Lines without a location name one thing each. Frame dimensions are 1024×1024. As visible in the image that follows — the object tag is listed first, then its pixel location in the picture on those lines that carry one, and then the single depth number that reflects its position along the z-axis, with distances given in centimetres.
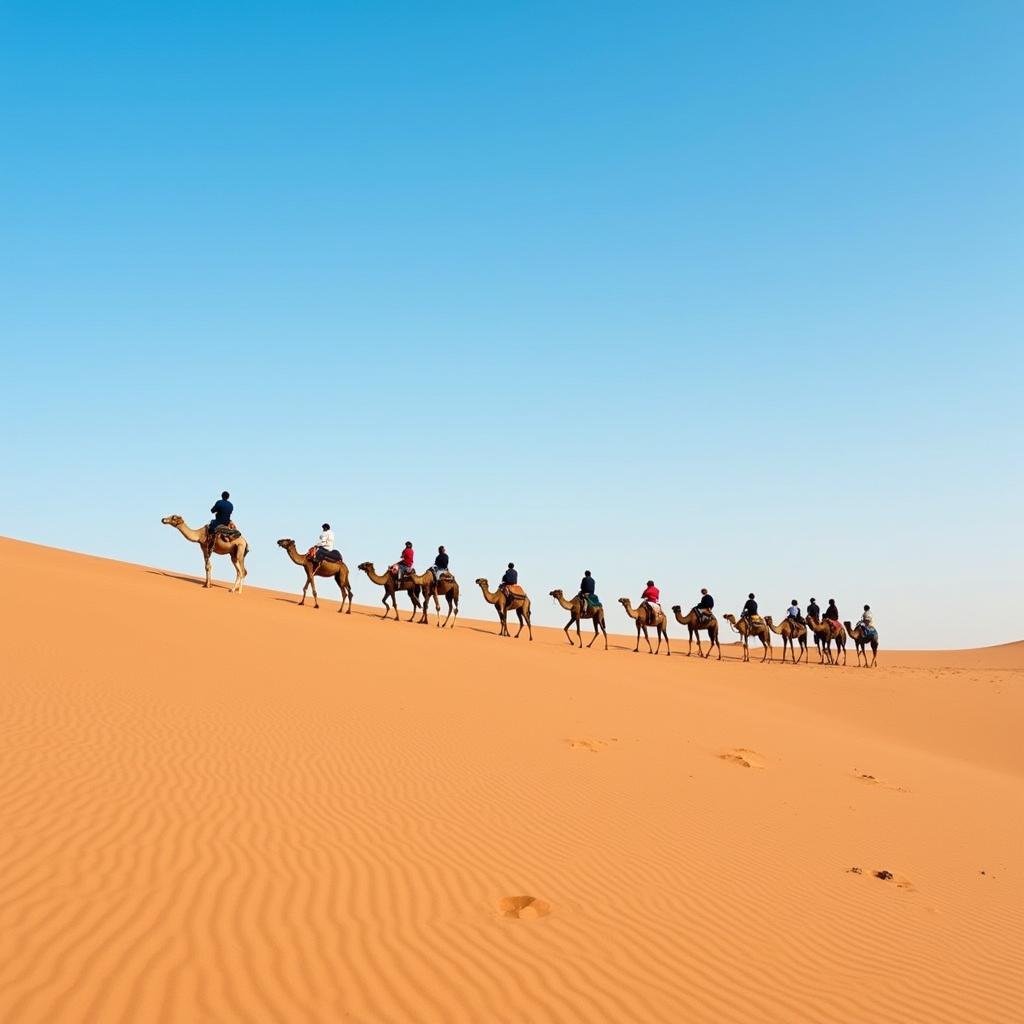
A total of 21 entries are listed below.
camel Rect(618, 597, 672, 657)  3447
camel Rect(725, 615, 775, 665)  4050
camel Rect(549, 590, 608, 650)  3291
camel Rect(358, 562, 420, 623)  3141
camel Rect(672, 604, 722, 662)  3747
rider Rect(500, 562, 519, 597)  3222
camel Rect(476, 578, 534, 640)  3250
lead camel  2689
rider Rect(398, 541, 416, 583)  3084
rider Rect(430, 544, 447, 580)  3129
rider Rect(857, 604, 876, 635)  4394
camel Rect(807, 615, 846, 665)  4384
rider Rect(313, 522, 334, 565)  2859
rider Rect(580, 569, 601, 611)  3267
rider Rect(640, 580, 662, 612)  3459
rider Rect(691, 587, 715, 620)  3694
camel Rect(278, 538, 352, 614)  2934
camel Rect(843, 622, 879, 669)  4369
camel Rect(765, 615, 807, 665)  4319
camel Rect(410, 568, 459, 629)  3134
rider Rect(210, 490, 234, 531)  2645
